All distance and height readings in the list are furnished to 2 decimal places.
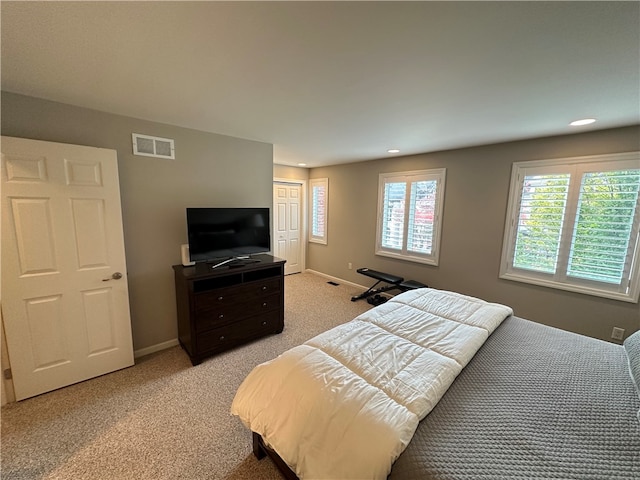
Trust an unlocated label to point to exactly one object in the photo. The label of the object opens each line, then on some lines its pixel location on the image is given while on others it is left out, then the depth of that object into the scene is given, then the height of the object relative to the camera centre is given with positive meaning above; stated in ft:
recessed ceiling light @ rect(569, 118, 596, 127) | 7.10 +2.76
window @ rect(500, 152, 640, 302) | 7.79 -0.37
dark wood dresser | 7.69 -3.29
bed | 2.84 -2.83
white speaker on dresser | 8.41 -1.65
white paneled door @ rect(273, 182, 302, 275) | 16.76 -1.07
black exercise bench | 12.11 -3.57
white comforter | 3.12 -2.73
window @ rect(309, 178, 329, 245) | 17.01 +0.03
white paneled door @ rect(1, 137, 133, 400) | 5.88 -1.60
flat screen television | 8.23 -0.90
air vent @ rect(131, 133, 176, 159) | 7.68 +1.92
